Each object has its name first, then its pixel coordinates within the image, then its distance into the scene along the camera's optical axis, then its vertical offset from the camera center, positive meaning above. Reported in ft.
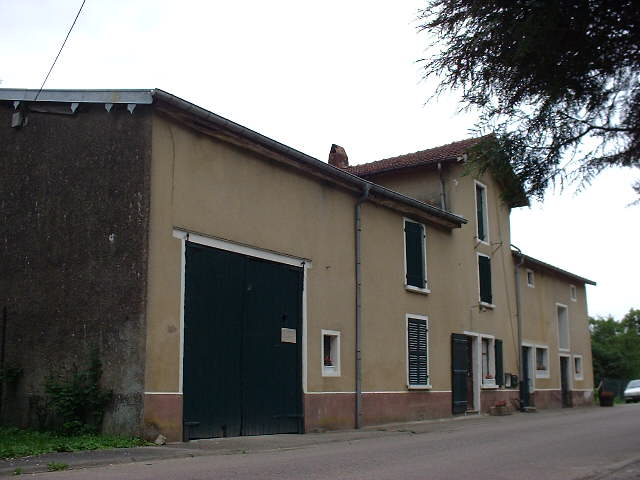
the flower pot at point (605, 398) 105.19 -4.50
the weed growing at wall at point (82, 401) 39.63 -1.70
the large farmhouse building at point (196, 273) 41.09 +5.76
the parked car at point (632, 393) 129.59 -4.70
